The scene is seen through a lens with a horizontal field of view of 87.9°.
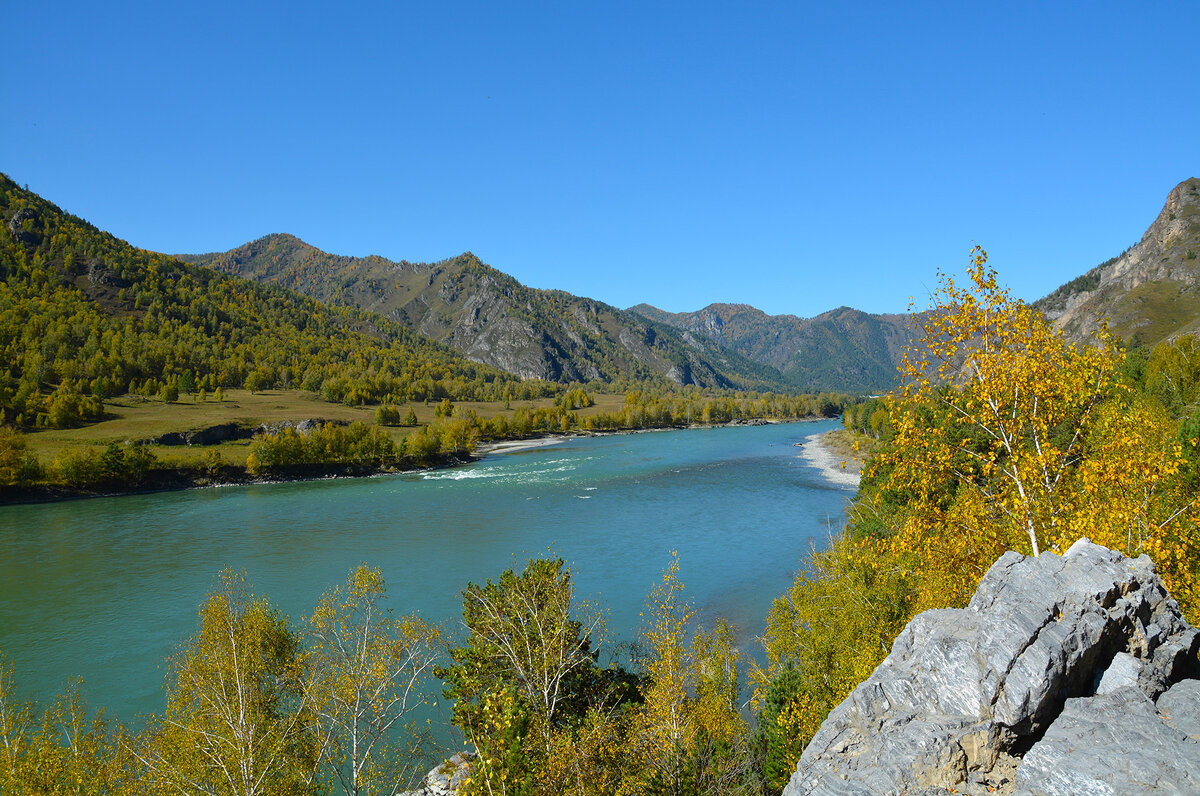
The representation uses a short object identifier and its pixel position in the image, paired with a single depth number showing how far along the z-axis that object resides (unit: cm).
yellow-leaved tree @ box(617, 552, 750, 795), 1546
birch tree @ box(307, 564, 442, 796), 1855
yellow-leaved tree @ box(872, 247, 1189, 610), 1030
